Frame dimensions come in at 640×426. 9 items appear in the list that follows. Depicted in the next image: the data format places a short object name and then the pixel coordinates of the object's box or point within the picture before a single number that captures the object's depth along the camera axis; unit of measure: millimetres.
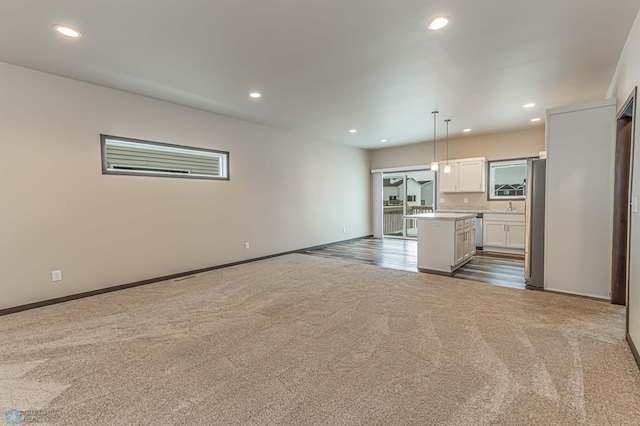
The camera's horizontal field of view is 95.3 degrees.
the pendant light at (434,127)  5238
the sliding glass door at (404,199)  8859
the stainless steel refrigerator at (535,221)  3967
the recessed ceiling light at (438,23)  2516
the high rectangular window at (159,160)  4164
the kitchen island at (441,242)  4801
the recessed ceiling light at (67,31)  2615
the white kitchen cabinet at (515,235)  6109
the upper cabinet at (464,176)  6910
